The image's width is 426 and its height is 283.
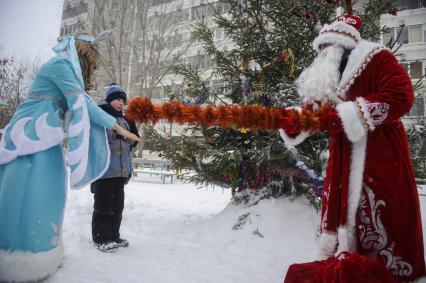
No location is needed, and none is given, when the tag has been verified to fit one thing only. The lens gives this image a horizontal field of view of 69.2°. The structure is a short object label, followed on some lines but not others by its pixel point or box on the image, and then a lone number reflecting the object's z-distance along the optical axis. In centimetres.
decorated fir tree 408
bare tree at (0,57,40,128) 1343
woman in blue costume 231
